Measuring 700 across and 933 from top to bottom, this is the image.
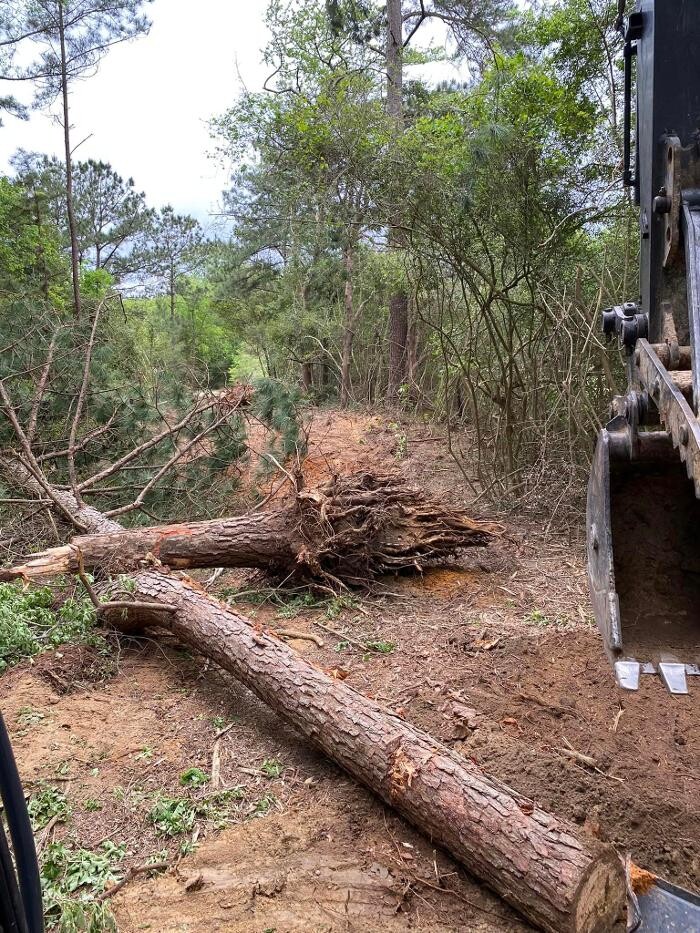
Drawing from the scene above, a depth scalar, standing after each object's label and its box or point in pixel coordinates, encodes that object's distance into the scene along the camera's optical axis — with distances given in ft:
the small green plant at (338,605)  17.08
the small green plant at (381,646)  14.79
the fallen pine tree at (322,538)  17.61
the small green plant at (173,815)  9.34
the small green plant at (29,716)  11.75
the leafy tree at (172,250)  82.48
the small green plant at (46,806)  9.43
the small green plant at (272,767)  10.69
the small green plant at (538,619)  15.83
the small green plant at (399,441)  32.98
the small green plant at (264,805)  9.80
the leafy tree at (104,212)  60.90
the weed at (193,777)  10.35
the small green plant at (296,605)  17.29
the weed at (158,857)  8.74
